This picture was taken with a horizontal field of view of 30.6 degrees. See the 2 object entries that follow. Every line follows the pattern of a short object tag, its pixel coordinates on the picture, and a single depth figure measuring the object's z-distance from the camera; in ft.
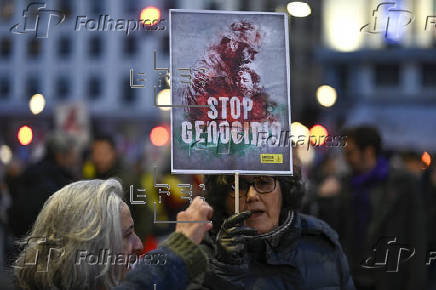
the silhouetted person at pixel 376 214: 18.43
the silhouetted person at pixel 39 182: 22.53
